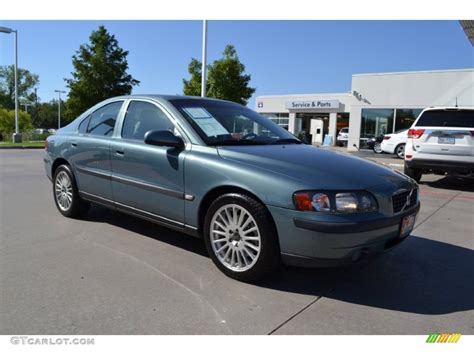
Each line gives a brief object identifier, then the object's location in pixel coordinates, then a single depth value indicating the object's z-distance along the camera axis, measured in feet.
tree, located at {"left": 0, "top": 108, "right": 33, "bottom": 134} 140.87
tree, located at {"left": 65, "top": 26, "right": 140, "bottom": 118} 108.17
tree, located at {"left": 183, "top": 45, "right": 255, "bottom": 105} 83.15
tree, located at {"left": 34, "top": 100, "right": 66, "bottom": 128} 311.27
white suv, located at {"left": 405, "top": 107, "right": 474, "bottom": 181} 26.86
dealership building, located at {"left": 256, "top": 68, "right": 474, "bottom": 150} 71.31
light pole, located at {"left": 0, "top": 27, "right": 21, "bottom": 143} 76.11
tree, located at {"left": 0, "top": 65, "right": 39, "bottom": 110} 276.41
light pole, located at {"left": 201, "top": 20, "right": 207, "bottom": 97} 52.95
